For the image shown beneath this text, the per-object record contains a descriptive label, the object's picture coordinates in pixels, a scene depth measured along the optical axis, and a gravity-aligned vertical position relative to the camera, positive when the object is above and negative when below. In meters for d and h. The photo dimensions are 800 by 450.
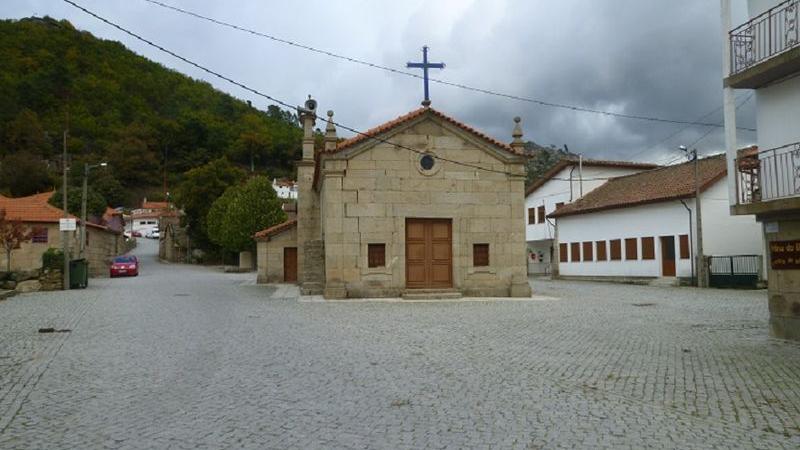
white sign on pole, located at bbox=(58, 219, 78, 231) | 26.92 +1.72
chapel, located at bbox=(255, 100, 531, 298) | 21.47 +1.66
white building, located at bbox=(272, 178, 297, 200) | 89.08 +10.43
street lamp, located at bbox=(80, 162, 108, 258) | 33.28 +2.39
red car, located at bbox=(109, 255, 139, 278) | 43.34 -0.18
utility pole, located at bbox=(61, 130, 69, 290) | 27.41 +0.55
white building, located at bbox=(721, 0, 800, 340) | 10.97 +2.07
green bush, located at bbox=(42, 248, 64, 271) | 28.20 +0.24
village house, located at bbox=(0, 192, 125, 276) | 38.03 +2.31
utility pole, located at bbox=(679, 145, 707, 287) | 28.25 +0.78
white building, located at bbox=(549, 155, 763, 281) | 29.64 +1.48
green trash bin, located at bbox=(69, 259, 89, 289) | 29.20 -0.36
